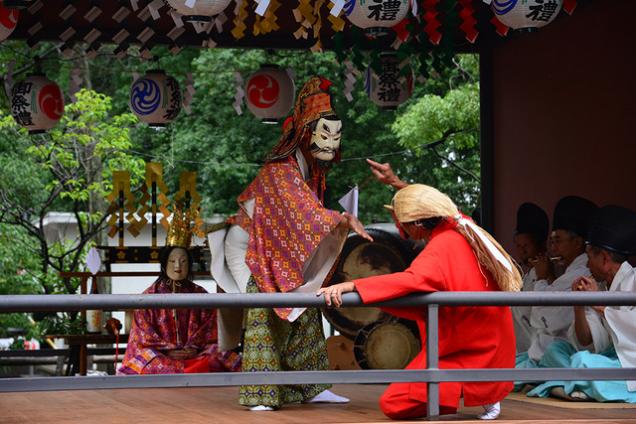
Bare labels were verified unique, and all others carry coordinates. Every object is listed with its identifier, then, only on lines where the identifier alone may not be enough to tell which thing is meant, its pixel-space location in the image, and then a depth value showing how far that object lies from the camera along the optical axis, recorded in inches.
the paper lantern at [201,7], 385.5
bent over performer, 304.1
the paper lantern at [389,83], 543.9
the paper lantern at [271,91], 555.1
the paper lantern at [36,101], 545.7
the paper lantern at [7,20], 440.6
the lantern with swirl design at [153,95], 564.9
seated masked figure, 466.3
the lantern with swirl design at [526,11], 398.7
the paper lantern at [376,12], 396.0
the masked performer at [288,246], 353.4
